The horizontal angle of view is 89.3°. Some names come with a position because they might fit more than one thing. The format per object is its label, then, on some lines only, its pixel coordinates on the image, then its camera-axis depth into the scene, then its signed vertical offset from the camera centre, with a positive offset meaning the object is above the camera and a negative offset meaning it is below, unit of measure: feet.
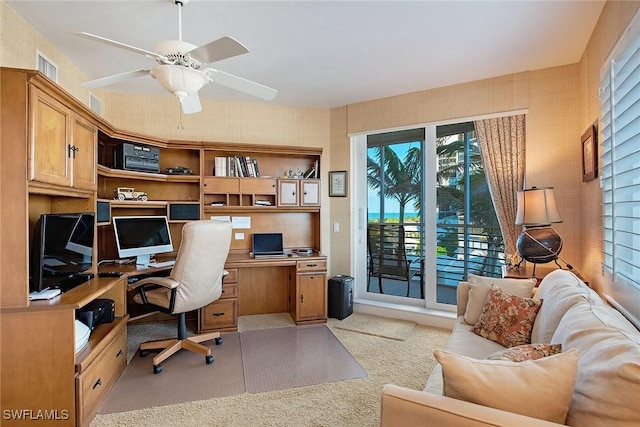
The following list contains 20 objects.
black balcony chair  13.28 -1.71
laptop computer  12.94 -1.12
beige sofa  3.04 -1.79
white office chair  8.68 -1.80
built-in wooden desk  11.15 -2.83
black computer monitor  6.57 -0.75
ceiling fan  5.63 +2.93
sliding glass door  11.96 +0.00
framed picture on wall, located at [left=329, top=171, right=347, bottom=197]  14.03 +1.41
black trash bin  12.60 -3.17
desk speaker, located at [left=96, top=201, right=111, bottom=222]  9.52 +0.16
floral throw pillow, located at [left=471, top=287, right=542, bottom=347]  6.44 -2.15
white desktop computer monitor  10.63 -0.66
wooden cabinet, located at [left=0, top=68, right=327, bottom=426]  5.97 +0.14
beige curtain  10.89 +1.68
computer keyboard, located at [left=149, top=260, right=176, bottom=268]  10.67 -1.57
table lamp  8.25 -0.23
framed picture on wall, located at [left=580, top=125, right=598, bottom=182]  7.80 +1.54
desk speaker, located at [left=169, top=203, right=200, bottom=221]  11.91 +0.22
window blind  5.35 +0.89
